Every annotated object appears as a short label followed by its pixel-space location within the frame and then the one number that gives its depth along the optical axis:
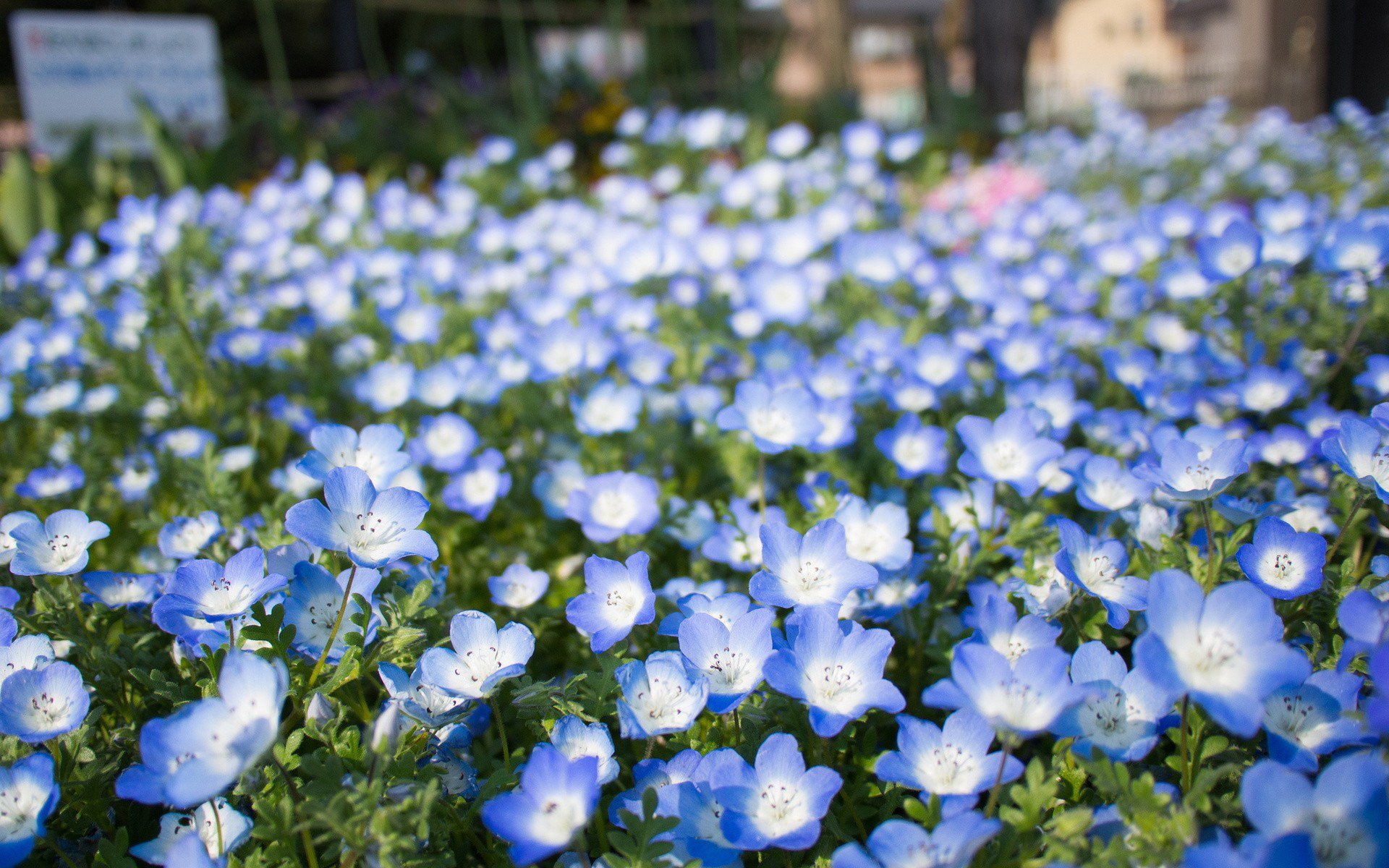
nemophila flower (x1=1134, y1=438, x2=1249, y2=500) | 0.18
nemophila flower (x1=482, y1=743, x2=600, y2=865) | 0.16
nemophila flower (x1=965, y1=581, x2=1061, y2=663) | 0.19
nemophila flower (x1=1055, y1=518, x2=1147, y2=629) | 0.19
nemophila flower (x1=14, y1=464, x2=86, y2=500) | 0.26
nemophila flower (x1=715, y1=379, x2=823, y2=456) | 0.24
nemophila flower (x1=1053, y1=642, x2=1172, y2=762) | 0.17
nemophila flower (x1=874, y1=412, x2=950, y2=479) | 0.25
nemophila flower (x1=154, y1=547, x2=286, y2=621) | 0.18
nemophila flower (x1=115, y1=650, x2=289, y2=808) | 0.15
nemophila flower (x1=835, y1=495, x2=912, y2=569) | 0.22
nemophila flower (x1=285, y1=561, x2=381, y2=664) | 0.19
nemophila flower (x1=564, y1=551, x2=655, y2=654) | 0.19
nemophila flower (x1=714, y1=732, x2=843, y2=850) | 0.16
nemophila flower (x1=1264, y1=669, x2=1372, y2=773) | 0.17
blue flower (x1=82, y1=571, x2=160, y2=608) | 0.21
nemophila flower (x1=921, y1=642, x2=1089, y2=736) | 0.16
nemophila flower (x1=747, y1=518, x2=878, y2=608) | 0.19
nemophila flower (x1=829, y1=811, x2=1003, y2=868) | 0.15
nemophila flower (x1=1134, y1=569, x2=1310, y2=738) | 0.15
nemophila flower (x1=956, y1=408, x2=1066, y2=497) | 0.23
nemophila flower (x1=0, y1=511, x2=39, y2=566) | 0.21
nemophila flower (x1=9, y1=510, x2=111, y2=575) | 0.20
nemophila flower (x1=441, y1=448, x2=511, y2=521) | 0.25
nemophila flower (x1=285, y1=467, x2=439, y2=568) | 0.18
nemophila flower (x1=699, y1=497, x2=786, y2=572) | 0.22
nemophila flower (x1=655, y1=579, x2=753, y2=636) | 0.20
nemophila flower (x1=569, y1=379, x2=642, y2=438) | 0.27
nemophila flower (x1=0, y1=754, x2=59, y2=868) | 0.17
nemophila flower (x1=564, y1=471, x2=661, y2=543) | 0.23
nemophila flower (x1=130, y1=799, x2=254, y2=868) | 0.17
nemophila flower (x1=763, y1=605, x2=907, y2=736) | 0.18
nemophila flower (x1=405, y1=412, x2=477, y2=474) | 0.26
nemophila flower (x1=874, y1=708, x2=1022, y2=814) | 0.17
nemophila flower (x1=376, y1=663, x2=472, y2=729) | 0.18
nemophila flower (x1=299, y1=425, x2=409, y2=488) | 0.21
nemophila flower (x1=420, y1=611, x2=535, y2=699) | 0.18
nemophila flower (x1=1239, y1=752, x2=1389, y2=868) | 0.15
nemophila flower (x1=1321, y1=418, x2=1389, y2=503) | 0.19
